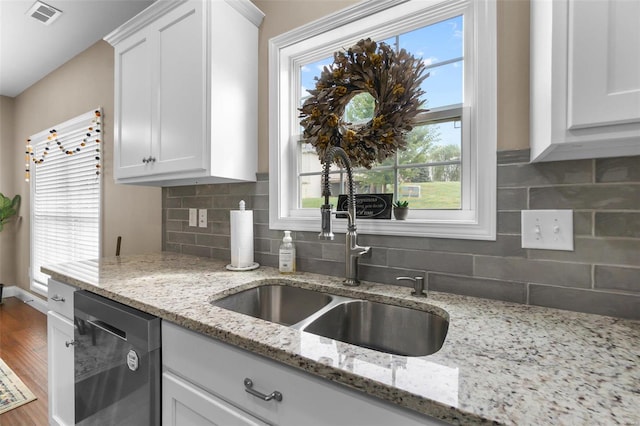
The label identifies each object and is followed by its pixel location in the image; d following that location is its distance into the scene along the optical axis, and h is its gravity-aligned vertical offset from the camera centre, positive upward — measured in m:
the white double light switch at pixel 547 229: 0.97 -0.06
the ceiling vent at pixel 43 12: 2.27 +1.52
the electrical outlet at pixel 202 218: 2.01 -0.06
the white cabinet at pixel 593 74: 0.65 +0.31
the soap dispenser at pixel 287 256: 1.47 -0.22
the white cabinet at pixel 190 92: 1.51 +0.64
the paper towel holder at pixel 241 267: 1.56 -0.30
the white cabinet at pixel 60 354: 1.43 -0.71
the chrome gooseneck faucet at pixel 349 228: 1.19 -0.07
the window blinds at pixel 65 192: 2.97 +0.19
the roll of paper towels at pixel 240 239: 1.56 -0.15
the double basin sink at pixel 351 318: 1.03 -0.41
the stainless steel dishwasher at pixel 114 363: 1.01 -0.57
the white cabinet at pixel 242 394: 0.62 -0.44
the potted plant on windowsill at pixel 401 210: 1.33 +0.00
